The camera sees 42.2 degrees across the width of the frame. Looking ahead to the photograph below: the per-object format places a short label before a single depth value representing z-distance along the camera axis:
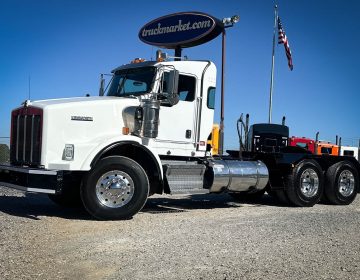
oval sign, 11.19
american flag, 26.69
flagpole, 27.11
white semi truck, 8.40
